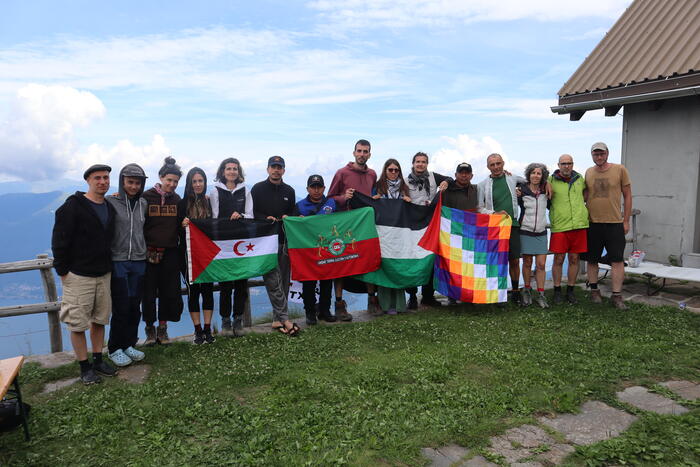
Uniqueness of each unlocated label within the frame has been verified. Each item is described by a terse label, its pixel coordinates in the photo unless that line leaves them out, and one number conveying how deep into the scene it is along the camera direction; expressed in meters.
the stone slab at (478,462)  3.48
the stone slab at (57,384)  5.06
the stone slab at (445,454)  3.52
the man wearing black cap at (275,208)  6.95
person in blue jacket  7.25
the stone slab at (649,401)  4.30
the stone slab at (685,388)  4.58
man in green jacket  7.77
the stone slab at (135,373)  5.28
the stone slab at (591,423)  3.90
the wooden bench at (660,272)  8.13
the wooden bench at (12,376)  3.76
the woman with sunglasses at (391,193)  7.70
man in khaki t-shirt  7.61
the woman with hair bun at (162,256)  5.98
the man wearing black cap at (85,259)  4.99
